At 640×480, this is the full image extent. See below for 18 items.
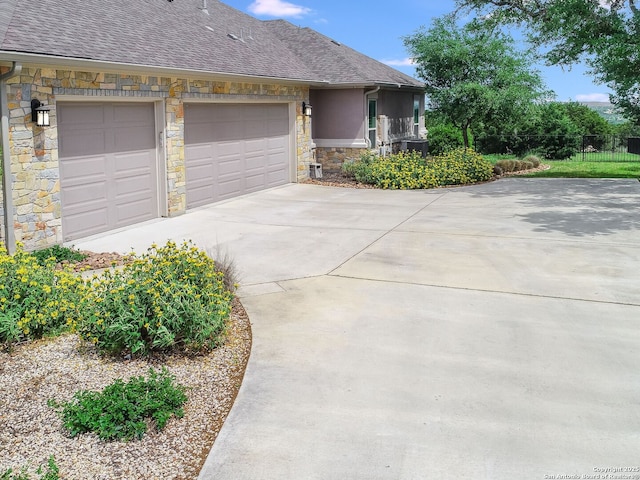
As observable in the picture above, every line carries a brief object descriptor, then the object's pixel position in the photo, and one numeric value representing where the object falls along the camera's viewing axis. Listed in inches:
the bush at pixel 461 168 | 755.4
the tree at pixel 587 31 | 645.9
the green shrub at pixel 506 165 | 897.1
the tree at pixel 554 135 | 1151.0
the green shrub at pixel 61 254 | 374.1
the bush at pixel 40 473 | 152.6
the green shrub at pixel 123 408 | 176.2
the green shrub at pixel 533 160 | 973.6
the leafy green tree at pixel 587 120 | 1318.9
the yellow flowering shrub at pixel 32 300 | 240.2
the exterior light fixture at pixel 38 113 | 386.0
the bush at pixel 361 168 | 760.3
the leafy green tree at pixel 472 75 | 941.8
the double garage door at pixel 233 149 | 566.6
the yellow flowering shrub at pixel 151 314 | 227.6
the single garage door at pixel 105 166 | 426.6
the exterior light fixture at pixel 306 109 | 753.4
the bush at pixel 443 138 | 1162.0
